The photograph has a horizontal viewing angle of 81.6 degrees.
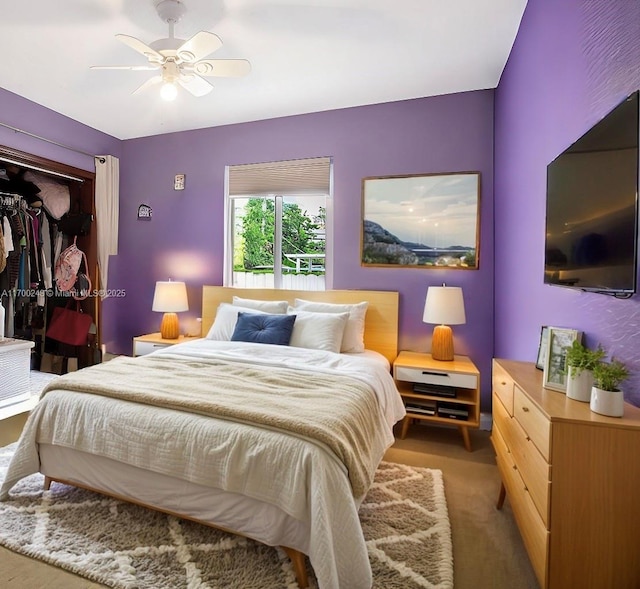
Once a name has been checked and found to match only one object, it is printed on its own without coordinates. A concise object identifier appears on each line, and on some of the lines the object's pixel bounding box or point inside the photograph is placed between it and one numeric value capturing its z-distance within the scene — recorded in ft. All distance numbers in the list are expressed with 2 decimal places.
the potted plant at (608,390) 3.59
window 11.91
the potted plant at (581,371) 4.10
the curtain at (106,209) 13.28
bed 4.47
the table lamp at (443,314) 9.34
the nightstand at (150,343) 11.74
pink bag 13.00
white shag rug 4.80
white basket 10.02
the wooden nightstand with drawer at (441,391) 8.82
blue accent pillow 9.51
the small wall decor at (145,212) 13.71
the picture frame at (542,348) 5.61
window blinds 11.60
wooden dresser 3.47
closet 11.87
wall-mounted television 3.66
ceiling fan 6.47
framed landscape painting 10.19
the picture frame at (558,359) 4.65
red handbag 13.32
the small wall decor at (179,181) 13.19
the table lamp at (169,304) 12.14
